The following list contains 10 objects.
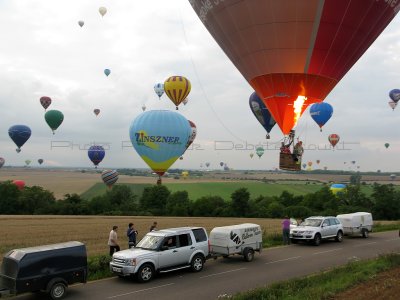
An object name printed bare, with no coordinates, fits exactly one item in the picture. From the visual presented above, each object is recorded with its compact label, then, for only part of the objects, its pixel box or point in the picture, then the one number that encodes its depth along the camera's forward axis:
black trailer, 11.88
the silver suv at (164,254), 14.74
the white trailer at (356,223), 26.09
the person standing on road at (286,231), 22.78
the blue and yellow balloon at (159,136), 39.66
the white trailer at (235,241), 18.06
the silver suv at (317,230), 22.91
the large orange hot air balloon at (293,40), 20.12
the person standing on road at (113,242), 17.70
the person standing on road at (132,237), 18.84
